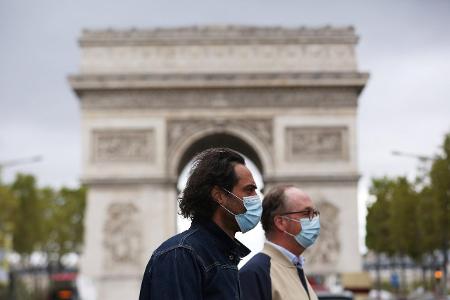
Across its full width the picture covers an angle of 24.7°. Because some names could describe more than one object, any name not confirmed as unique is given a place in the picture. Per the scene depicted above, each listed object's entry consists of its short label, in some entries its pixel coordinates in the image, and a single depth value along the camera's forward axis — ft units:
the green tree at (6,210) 139.54
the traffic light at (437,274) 67.82
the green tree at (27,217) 179.73
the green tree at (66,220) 229.45
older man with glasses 19.21
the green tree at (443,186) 111.65
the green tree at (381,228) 155.63
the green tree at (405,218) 153.22
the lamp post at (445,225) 109.64
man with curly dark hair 12.48
